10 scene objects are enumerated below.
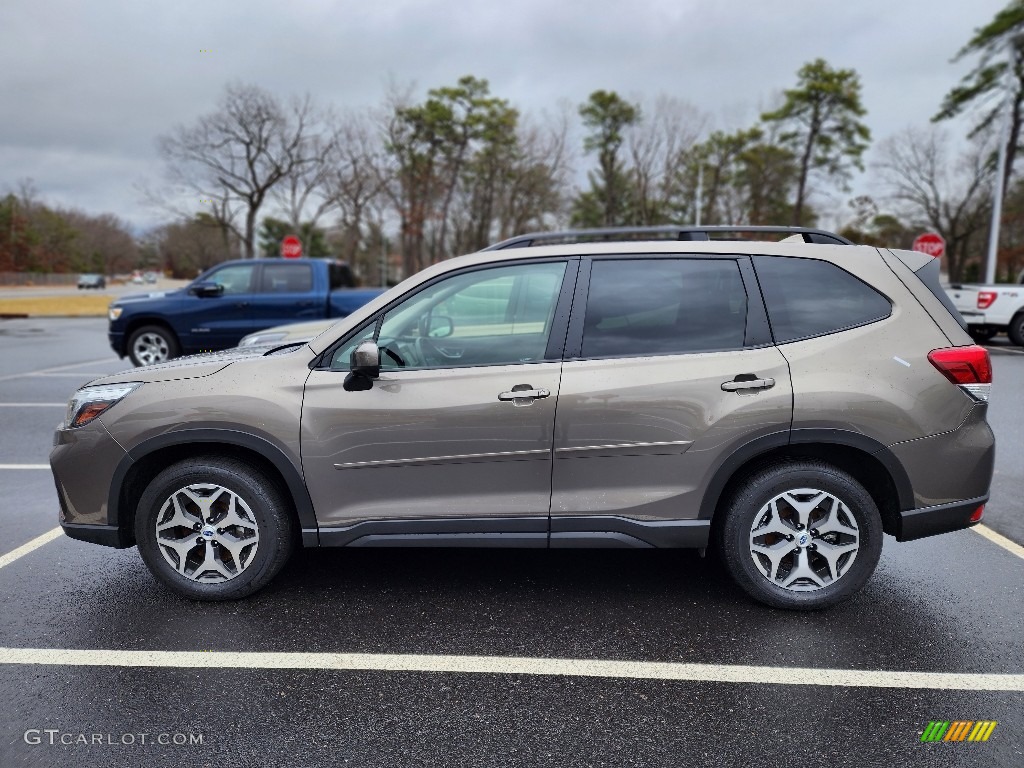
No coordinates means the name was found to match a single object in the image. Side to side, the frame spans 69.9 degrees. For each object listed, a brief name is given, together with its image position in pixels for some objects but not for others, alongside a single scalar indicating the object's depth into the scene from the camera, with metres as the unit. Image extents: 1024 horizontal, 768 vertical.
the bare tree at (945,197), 35.66
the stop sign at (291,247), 25.58
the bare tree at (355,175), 38.00
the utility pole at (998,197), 20.52
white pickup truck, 15.81
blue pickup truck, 11.69
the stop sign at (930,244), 20.77
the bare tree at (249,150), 35.06
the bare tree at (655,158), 44.00
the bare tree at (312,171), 37.28
